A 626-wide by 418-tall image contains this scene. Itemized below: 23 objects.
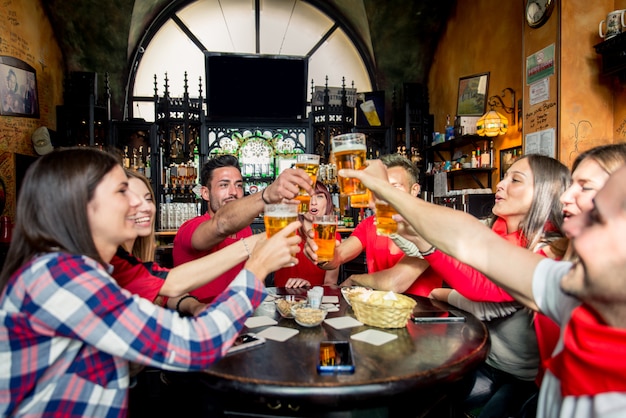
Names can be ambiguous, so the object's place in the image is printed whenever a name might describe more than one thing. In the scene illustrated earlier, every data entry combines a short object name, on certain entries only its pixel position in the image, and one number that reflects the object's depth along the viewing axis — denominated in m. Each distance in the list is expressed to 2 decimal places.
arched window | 7.48
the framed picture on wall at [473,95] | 5.50
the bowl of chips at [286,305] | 1.70
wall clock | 3.79
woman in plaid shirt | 0.91
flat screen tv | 6.70
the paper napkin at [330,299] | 1.98
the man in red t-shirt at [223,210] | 1.79
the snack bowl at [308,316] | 1.55
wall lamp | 4.71
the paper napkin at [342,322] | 1.57
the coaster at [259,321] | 1.59
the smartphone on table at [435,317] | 1.61
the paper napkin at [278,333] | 1.44
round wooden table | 1.06
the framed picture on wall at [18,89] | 4.77
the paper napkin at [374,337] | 1.39
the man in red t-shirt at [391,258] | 2.14
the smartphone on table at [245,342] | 1.31
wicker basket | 1.49
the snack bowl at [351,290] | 1.71
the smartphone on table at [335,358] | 1.14
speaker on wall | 6.19
